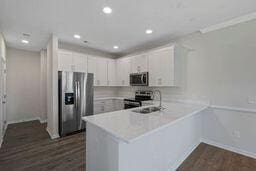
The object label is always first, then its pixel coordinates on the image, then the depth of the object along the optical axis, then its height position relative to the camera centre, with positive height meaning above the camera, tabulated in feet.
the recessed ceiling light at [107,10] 6.27 +4.45
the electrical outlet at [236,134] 7.45 -3.41
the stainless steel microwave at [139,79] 11.19 +0.64
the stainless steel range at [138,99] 11.29 -1.53
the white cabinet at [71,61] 10.52 +2.45
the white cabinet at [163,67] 9.46 +1.62
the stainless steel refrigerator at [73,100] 9.63 -1.41
